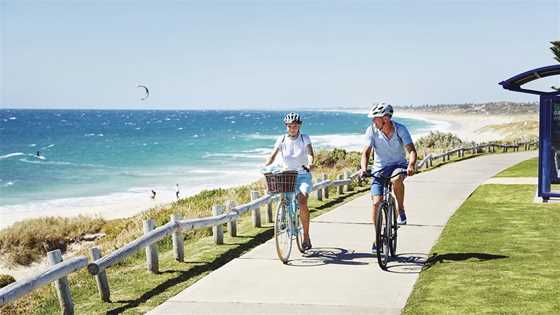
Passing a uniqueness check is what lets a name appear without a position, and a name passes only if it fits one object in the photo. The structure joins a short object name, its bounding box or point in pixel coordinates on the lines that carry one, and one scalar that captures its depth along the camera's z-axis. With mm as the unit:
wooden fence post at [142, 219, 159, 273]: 9414
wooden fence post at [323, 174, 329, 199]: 18091
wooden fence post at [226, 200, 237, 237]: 12039
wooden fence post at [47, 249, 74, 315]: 7445
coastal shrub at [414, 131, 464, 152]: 56569
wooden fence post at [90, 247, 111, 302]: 8102
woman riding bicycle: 9570
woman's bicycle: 9070
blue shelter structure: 15320
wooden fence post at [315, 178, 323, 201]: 17469
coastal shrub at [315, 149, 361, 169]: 38844
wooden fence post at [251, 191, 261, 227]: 13211
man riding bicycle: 8984
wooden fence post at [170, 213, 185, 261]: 10148
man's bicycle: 8727
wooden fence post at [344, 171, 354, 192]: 19953
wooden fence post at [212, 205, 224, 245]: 11472
